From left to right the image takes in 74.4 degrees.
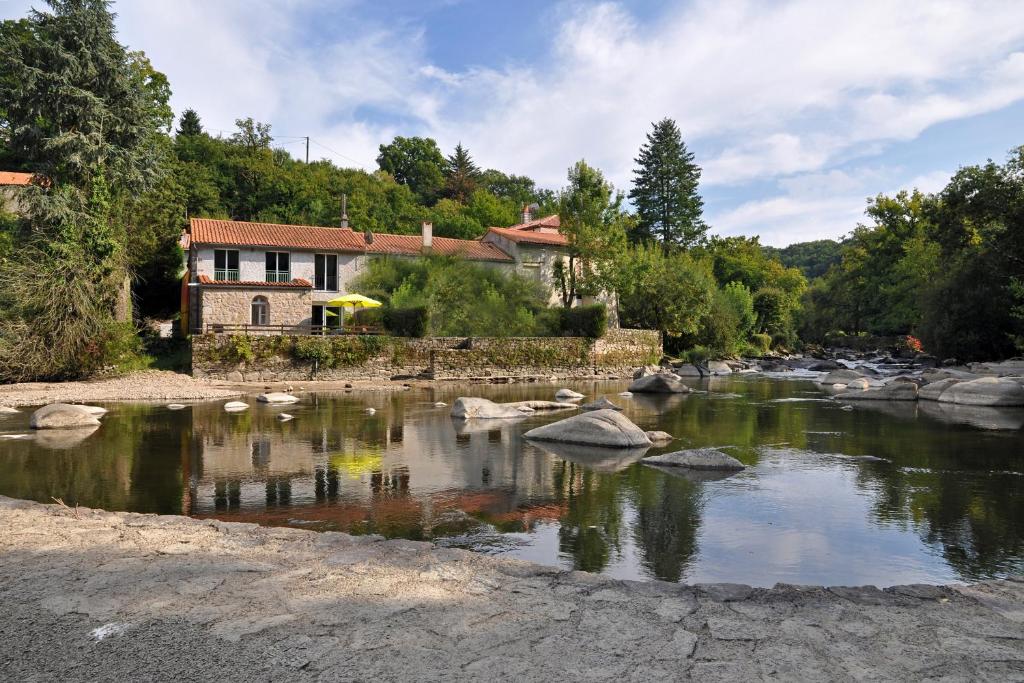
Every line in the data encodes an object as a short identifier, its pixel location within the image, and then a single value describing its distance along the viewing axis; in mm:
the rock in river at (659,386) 27828
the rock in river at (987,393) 21609
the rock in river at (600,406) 19855
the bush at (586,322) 39406
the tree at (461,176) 77500
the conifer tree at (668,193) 67938
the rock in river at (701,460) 11641
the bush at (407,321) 33969
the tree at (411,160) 82625
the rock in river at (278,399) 22266
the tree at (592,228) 42969
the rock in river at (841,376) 31500
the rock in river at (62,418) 15188
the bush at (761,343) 58125
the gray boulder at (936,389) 24125
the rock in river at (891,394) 24156
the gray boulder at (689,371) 38891
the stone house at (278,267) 35188
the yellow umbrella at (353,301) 32875
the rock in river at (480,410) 18672
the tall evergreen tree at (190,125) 69188
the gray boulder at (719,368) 41647
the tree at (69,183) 25031
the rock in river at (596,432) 13586
